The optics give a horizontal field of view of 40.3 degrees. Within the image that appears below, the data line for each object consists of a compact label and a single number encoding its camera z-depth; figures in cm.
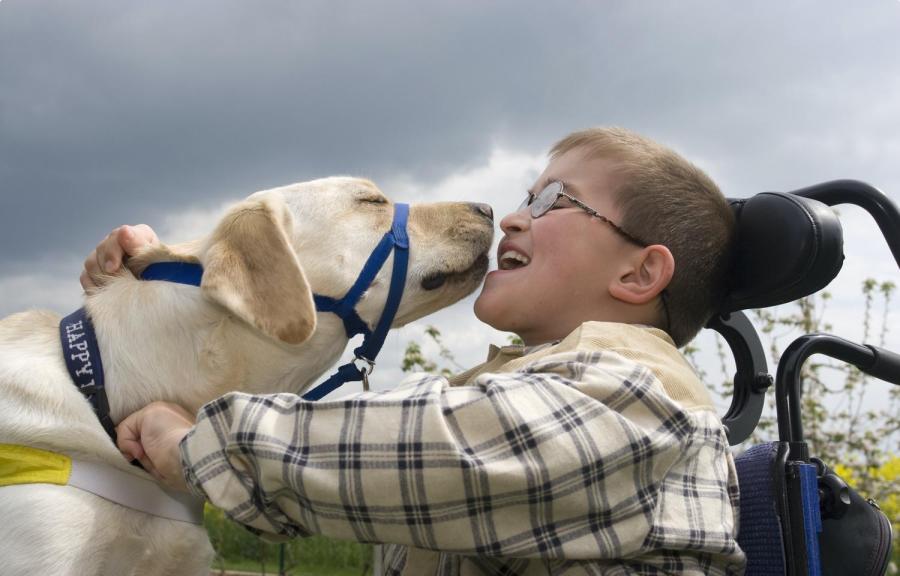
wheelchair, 94
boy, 83
